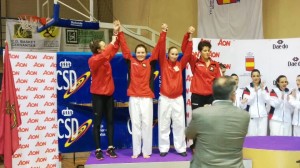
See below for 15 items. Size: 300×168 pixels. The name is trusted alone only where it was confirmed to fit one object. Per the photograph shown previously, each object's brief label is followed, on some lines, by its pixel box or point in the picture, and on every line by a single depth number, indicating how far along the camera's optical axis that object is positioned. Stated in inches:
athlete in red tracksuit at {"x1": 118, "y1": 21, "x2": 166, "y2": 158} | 176.6
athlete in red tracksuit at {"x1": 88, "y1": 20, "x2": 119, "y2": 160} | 175.5
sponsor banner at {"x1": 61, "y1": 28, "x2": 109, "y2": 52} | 361.7
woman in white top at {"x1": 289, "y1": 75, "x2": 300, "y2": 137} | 218.1
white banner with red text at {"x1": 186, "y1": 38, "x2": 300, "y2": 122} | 232.8
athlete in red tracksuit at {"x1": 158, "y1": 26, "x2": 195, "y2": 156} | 179.5
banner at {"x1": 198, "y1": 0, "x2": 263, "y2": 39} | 305.0
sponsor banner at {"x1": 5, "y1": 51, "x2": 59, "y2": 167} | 193.3
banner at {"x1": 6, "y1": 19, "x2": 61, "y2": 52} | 334.6
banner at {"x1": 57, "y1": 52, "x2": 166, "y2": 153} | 201.6
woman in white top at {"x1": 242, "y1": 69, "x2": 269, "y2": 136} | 223.6
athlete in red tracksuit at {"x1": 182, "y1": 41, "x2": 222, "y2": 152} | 180.5
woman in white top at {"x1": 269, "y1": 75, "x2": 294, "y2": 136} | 223.9
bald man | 97.0
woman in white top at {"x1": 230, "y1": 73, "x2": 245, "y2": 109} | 224.8
